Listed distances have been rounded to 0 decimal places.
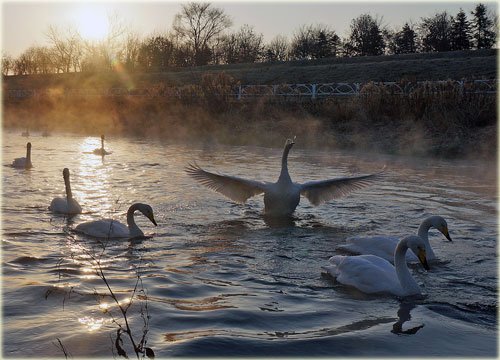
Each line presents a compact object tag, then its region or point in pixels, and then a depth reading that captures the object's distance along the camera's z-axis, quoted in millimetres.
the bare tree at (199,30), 80000
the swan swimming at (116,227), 9837
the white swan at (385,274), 7367
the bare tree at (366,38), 69500
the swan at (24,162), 17688
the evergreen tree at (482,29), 64188
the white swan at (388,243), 8883
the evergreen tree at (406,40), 69500
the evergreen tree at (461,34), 64625
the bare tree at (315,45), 71938
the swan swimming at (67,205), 11508
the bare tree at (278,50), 77725
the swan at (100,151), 21812
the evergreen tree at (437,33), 65619
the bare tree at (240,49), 77294
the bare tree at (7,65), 86231
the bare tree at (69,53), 79688
